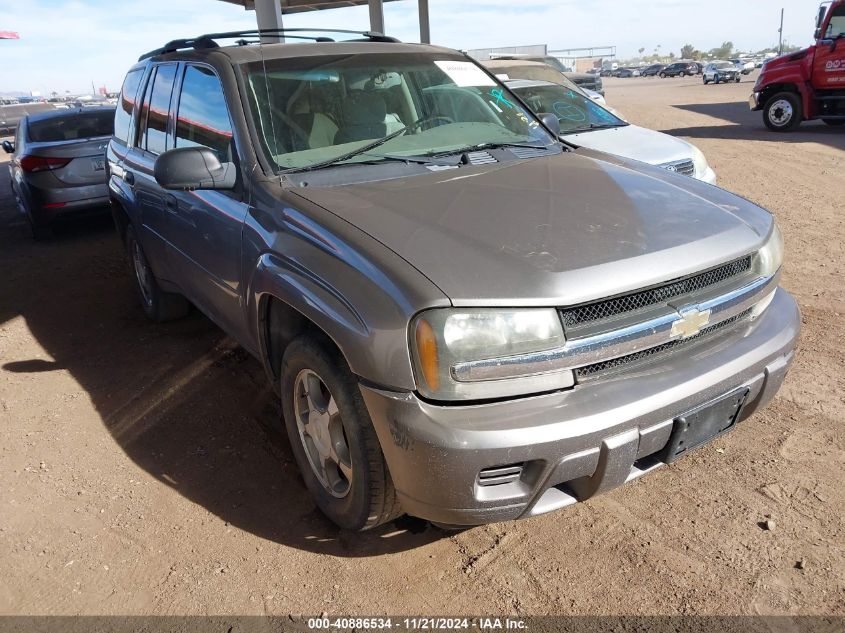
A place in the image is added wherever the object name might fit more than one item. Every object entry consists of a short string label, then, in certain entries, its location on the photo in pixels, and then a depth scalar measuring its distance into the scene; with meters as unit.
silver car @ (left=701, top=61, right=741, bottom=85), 40.69
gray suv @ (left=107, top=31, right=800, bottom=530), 2.01
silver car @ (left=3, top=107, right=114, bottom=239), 7.76
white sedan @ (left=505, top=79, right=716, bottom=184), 6.28
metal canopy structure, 14.55
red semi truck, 13.07
